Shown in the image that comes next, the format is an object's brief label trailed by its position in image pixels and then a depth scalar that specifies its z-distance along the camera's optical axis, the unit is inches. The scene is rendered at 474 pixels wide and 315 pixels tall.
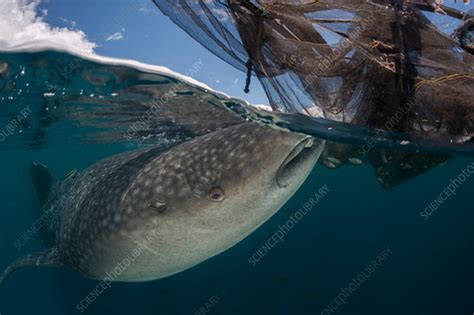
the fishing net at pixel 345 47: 170.4
